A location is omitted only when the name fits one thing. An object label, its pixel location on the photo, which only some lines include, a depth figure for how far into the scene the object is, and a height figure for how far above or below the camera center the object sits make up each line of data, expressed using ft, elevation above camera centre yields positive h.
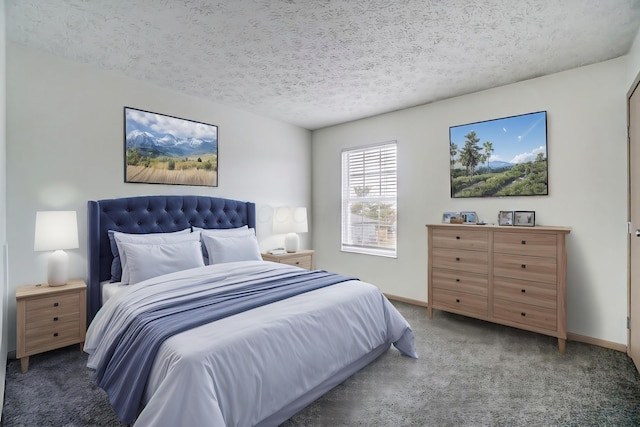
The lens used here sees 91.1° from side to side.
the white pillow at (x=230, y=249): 10.82 -1.23
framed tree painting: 10.32 +2.02
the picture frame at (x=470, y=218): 11.57 -0.15
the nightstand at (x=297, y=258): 13.53 -1.97
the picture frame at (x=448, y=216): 11.98 -0.08
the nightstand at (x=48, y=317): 7.69 -2.67
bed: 4.87 -2.18
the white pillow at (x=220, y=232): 11.25 -0.67
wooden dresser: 8.95 -1.92
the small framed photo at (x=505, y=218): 10.61 -0.14
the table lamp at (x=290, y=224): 14.51 -0.46
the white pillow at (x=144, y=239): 9.17 -0.79
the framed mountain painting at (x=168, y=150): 10.65 +2.37
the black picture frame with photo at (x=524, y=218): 10.24 -0.14
